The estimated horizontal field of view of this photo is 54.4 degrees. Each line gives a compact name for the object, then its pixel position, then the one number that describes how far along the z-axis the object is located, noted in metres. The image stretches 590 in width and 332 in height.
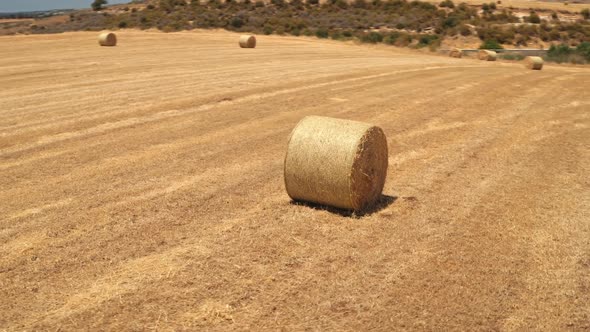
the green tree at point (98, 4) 82.81
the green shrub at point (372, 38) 45.59
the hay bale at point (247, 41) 36.50
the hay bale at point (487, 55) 35.28
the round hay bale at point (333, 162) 8.23
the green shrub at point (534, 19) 60.91
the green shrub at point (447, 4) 68.14
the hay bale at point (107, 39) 34.94
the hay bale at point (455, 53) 37.44
